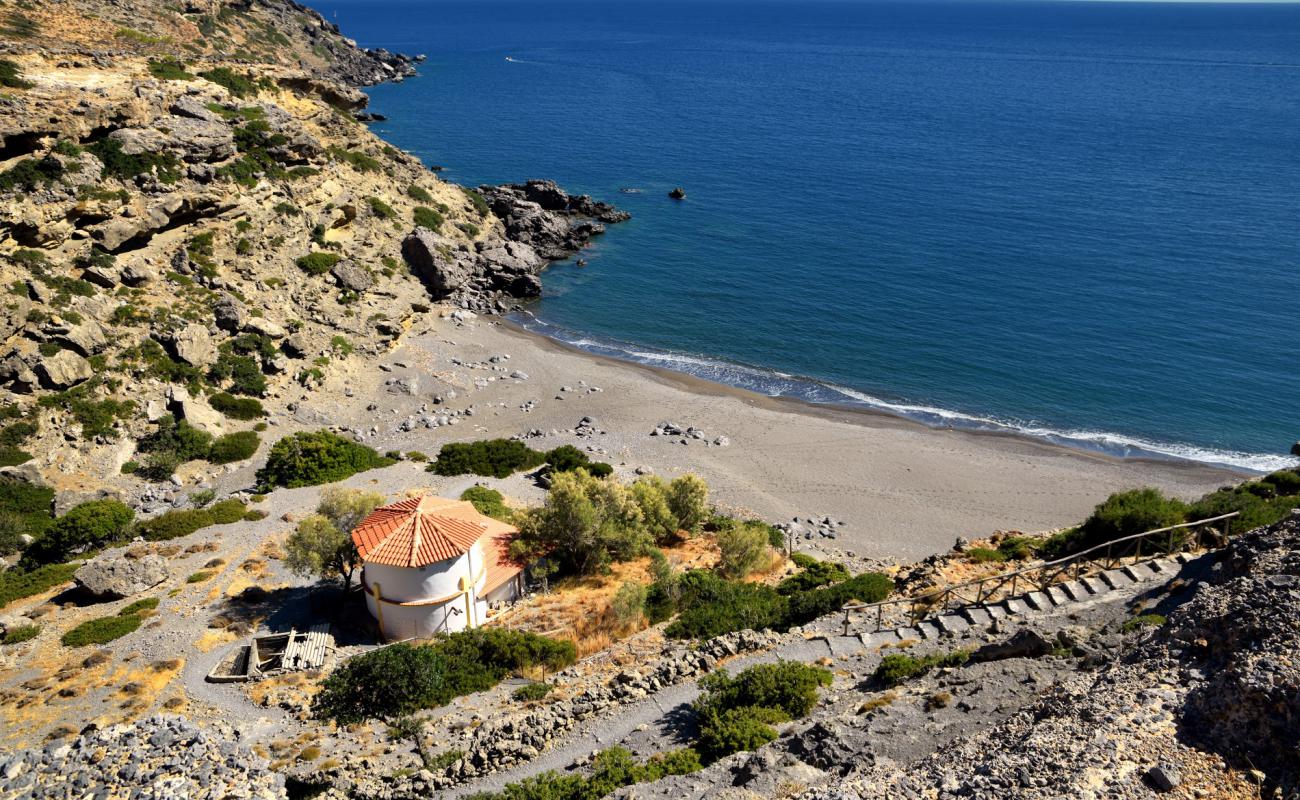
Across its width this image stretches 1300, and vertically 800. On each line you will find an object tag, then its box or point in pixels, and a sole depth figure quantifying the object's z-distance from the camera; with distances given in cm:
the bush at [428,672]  2288
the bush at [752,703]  1931
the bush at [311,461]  3884
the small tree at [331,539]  2938
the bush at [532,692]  2386
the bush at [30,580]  3011
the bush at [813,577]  3103
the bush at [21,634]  2755
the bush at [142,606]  2903
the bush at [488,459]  4134
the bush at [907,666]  2078
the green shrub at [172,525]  3388
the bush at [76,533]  3250
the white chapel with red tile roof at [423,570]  2741
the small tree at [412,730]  2086
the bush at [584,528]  3158
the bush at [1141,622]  1956
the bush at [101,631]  2744
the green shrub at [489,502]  3557
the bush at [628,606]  2800
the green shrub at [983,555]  3072
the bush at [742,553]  3209
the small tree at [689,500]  3625
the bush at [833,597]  2648
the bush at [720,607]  2672
